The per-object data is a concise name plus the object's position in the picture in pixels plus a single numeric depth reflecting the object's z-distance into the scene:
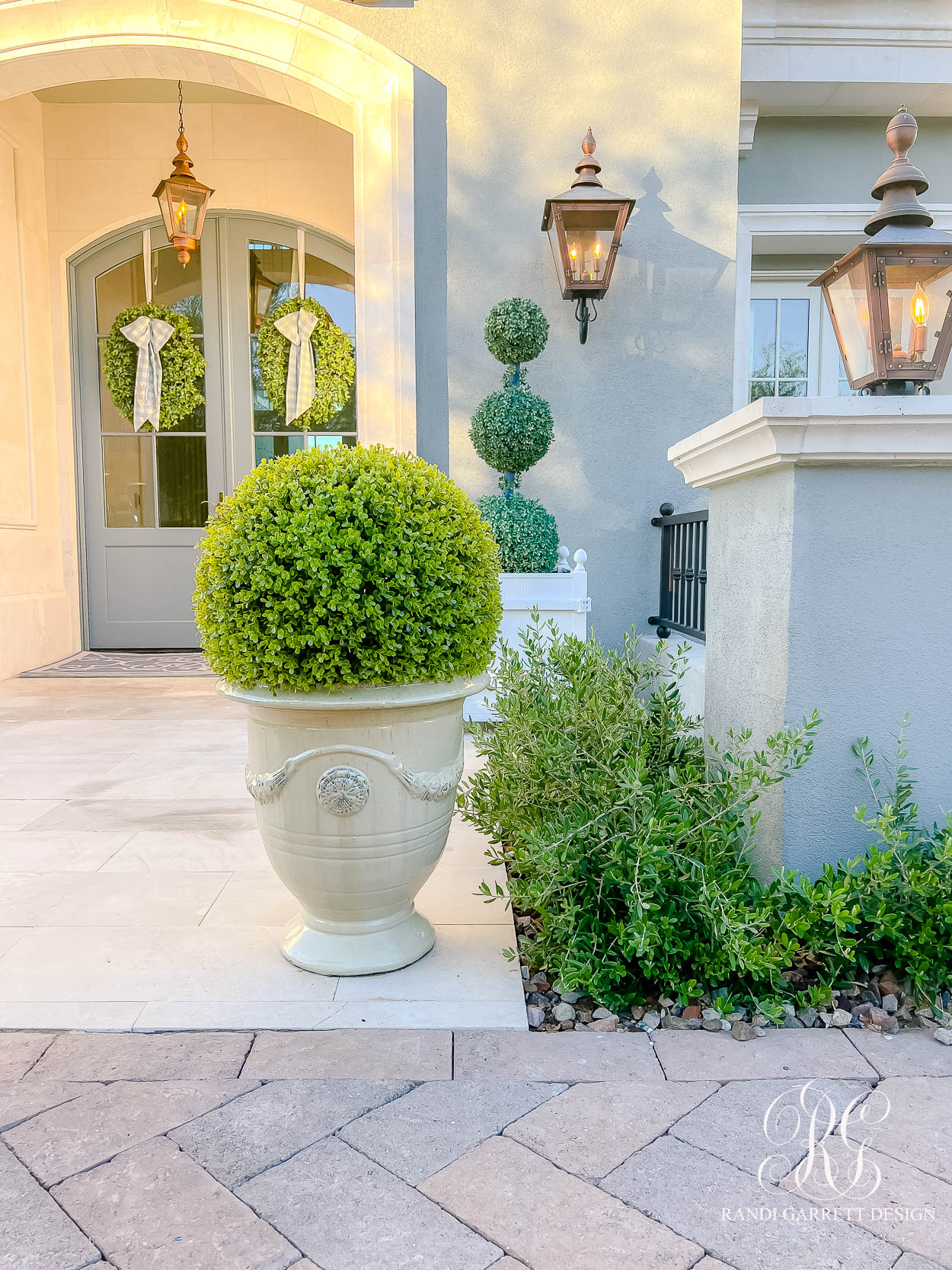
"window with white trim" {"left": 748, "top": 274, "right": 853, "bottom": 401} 6.07
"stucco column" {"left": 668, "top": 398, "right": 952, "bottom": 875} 2.08
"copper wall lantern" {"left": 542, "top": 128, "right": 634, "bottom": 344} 4.75
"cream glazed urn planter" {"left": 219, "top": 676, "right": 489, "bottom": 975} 1.98
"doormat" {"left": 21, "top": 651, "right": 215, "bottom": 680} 6.00
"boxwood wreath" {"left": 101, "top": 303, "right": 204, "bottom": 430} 6.32
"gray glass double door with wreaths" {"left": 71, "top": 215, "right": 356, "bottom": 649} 6.66
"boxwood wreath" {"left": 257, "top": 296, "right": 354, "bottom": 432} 6.43
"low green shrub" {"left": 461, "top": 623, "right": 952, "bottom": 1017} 1.92
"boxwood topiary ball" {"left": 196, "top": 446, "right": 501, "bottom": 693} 1.89
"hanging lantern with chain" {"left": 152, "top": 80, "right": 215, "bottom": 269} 5.50
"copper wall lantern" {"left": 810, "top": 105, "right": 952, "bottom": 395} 2.54
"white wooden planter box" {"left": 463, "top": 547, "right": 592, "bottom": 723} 4.59
